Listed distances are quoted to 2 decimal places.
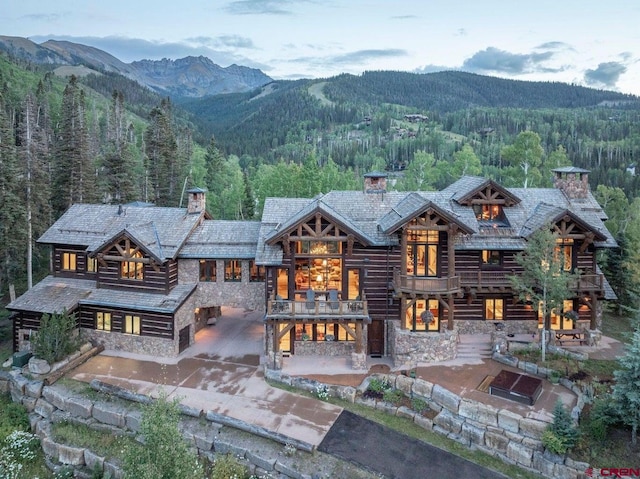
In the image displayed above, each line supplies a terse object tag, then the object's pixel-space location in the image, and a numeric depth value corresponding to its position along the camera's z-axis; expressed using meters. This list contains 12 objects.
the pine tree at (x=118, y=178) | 41.81
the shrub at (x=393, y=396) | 19.12
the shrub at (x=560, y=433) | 15.41
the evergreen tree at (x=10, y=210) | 31.53
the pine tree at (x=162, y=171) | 49.84
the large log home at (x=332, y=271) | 22.97
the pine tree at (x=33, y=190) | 32.69
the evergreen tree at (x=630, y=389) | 15.35
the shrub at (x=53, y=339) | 22.17
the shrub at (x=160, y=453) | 11.53
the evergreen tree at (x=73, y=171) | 38.34
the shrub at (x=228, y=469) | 15.13
